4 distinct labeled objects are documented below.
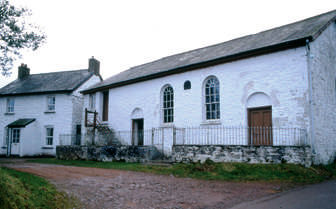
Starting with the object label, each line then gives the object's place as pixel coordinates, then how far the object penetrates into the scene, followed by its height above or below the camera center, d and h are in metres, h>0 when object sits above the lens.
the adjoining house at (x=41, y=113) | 23.95 +1.50
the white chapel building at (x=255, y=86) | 12.69 +2.31
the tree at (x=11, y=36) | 14.30 +4.96
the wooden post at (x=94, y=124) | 21.16 +0.42
